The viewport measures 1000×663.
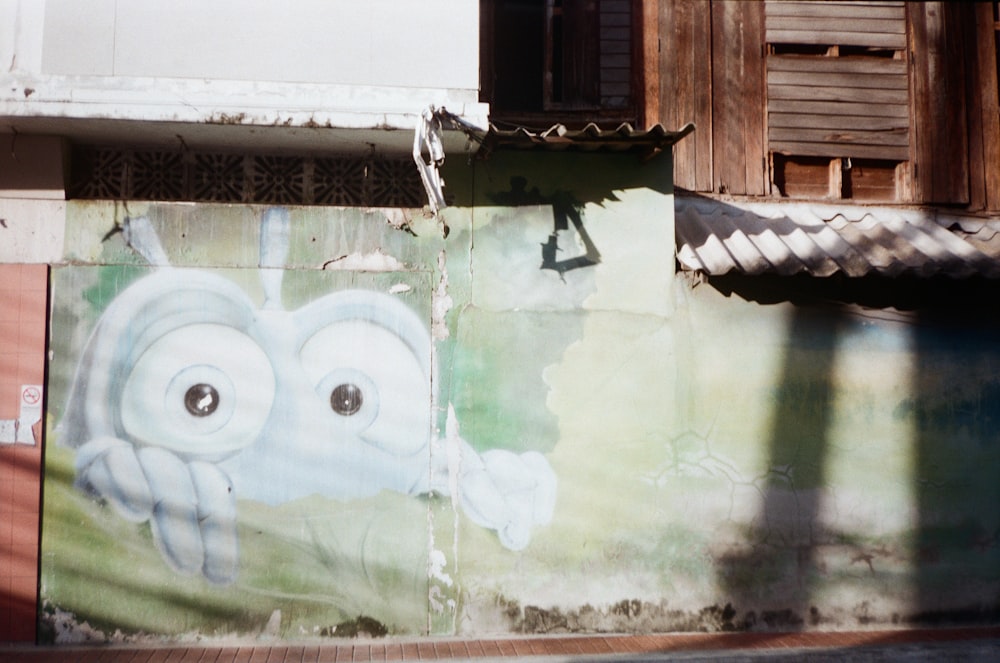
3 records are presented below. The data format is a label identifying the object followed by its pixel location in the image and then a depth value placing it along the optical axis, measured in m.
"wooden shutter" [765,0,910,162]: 8.33
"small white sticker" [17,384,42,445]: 6.37
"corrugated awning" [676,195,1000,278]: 6.64
